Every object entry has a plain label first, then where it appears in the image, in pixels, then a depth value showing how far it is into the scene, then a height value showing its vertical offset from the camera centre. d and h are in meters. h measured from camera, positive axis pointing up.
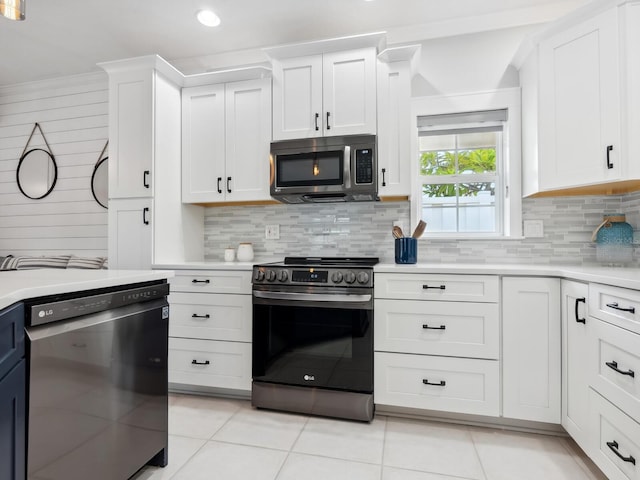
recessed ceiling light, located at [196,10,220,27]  2.51 +1.65
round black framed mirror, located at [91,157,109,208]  3.39 +0.59
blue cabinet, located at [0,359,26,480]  0.98 -0.52
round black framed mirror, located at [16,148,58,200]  3.56 +0.72
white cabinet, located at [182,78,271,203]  2.69 +0.80
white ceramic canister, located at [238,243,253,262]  2.88 -0.08
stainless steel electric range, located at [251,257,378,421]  2.12 -0.60
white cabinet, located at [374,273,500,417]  2.01 -0.59
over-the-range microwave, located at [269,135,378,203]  2.41 +0.53
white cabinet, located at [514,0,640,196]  1.84 +0.80
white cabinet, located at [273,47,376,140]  2.45 +1.07
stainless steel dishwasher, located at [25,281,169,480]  1.09 -0.51
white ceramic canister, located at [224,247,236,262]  2.92 -0.10
